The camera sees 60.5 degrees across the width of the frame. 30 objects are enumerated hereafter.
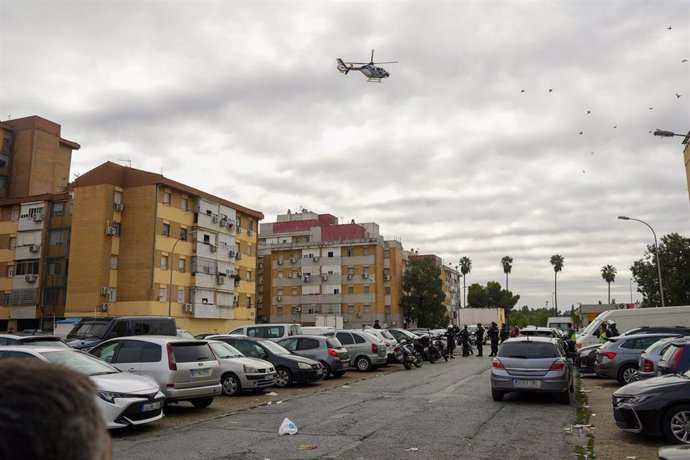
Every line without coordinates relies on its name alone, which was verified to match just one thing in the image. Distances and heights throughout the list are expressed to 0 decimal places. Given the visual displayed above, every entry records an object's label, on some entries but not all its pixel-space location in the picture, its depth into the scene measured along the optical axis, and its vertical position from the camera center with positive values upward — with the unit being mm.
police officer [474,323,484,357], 34219 -1115
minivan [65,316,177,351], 19125 -407
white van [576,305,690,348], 27078 +29
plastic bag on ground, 10375 -1934
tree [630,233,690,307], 44500 +3679
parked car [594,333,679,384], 17938 -1097
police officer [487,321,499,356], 30272 -881
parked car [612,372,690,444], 9273 -1421
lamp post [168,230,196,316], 50369 +4124
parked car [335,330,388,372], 25297 -1320
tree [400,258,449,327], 82125 +3227
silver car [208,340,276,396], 16394 -1578
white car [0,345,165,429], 10062 -1231
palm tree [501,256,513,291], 134625 +12573
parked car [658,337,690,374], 11531 -764
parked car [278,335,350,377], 21500 -1177
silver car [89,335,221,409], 12516 -971
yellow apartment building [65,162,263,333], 49438 +5896
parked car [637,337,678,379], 13016 -894
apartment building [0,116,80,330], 53094 +5366
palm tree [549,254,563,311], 127938 +12134
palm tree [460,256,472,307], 131000 +11096
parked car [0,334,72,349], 13523 -552
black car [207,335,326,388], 18906 -1377
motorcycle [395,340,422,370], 25750 -1662
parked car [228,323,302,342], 25656 -555
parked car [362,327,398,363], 28066 -1090
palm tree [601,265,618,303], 128500 +9780
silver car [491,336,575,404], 13883 -1188
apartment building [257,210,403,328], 80938 +5511
